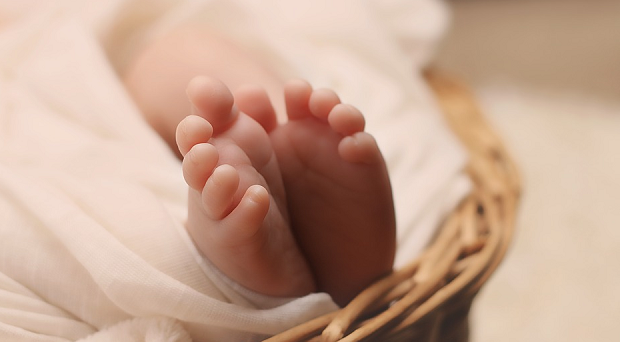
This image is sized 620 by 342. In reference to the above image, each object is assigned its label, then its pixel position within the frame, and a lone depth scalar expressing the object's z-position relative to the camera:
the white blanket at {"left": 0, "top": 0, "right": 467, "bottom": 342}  0.32
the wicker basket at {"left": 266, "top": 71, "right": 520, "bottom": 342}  0.32
